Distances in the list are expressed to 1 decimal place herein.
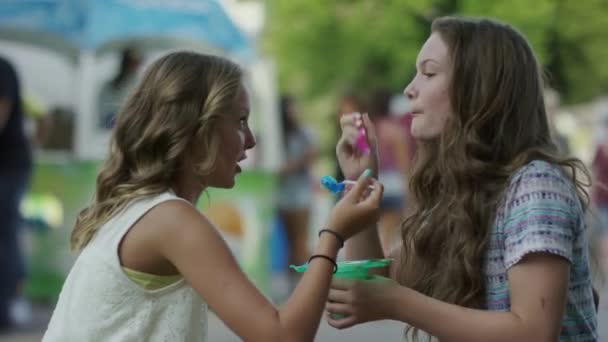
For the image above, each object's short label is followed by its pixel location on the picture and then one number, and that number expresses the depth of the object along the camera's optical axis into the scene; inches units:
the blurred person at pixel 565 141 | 418.9
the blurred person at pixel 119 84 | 522.1
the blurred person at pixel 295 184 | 546.3
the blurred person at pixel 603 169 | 301.8
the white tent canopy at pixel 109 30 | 509.1
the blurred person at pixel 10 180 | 428.5
